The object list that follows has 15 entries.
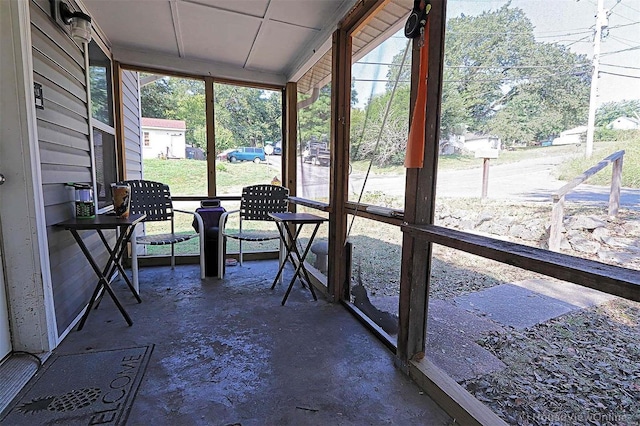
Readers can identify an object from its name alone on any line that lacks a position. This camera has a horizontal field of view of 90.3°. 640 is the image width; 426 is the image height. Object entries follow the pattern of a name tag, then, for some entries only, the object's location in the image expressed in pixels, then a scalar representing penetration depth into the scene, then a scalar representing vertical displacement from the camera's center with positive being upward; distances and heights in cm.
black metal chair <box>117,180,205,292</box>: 314 -36
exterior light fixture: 204 +101
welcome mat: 139 -107
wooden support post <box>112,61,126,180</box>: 333 +53
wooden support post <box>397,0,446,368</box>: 157 -18
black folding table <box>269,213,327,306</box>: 268 -40
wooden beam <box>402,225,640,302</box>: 84 -26
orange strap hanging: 158 +29
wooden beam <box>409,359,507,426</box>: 134 -100
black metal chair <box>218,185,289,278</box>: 355 -34
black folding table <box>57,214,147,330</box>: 204 -36
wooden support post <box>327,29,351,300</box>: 254 +18
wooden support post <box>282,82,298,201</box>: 396 +52
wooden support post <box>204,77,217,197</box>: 370 +46
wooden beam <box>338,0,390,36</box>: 210 +112
